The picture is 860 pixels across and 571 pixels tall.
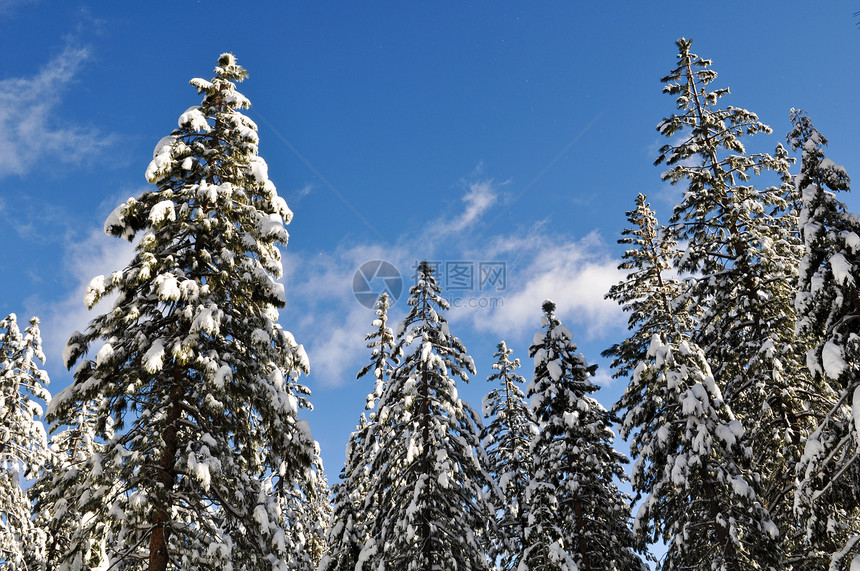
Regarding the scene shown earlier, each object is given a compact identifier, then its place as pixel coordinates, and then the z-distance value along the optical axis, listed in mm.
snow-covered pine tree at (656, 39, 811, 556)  14102
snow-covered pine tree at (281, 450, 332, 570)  21911
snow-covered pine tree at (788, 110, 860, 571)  8812
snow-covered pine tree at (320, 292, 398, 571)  18594
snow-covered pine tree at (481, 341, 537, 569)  22266
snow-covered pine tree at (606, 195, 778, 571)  13914
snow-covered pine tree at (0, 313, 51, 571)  15883
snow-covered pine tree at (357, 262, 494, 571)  15148
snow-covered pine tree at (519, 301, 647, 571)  17141
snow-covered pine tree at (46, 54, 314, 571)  9438
